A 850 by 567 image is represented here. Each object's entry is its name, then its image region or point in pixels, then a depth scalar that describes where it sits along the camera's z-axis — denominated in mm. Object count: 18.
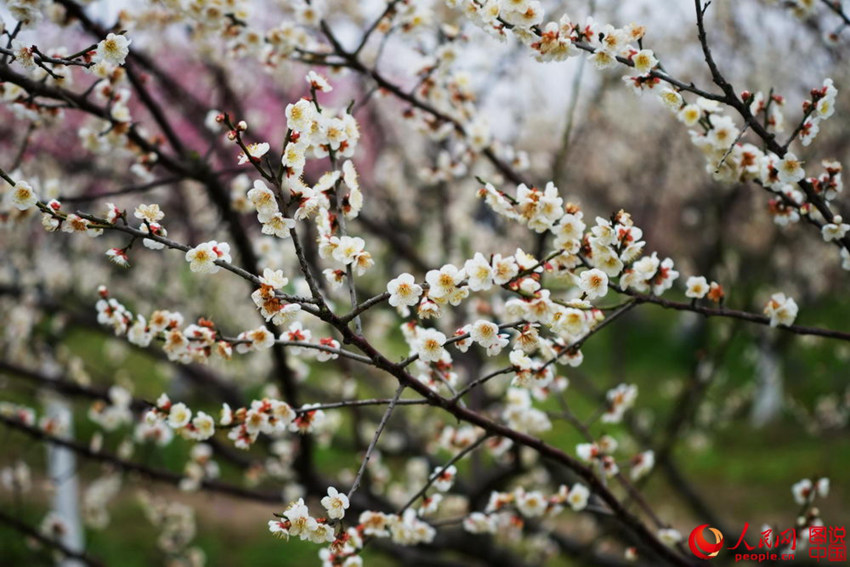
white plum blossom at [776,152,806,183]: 1521
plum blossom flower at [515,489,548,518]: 1669
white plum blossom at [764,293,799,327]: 1527
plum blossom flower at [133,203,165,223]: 1417
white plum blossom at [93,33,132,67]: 1456
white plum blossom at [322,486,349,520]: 1429
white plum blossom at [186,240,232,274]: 1426
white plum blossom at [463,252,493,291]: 1431
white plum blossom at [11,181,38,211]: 1429
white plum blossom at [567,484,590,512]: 1672
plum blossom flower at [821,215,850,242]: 1524
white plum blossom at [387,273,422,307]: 1437
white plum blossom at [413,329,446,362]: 1470
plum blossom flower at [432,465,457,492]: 1572
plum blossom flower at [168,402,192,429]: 1533
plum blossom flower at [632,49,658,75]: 1507
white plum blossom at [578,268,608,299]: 1464
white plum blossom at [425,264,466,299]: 1433
